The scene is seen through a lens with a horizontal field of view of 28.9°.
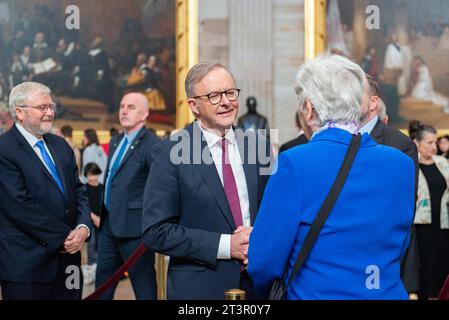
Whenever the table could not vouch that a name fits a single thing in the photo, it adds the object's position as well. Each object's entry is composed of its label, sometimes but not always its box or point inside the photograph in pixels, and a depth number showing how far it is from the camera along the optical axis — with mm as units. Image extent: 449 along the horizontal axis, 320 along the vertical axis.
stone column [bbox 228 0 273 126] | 14812
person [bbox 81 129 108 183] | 13312
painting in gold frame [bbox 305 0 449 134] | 15758
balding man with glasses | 3699
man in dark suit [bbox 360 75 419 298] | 4840
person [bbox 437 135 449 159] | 12422
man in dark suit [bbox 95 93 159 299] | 6953
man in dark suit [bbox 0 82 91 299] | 5008
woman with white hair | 2670
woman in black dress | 7805
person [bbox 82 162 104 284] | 9594
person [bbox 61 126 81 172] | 14378
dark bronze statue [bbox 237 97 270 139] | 14328
